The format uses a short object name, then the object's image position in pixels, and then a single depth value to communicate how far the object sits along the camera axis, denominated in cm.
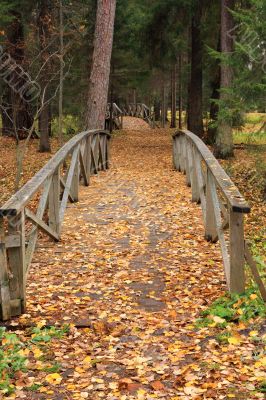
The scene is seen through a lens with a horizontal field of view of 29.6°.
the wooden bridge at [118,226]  507
